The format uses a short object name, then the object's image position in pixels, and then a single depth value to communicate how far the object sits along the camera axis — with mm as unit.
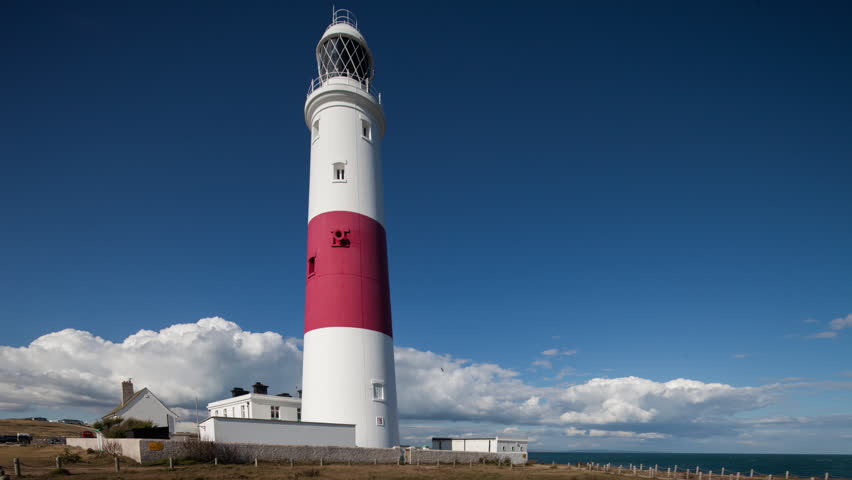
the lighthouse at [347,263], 26156
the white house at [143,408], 41750
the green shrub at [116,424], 34681
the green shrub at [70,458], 23709
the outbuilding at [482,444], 34250
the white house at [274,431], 23906
